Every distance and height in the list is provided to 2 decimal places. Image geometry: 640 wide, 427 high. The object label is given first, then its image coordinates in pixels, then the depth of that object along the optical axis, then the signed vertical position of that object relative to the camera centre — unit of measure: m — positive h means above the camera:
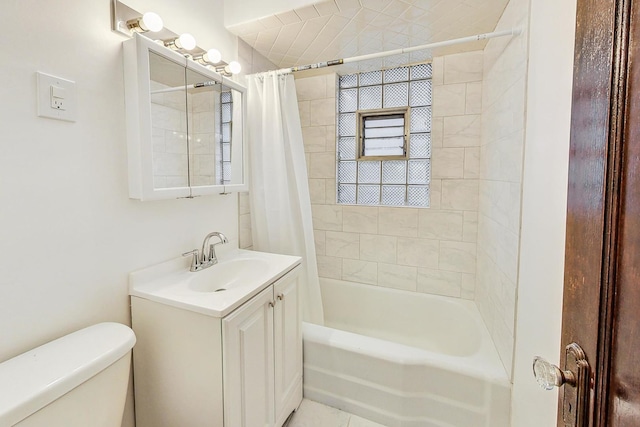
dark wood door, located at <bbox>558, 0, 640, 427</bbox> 0.37 -0.02
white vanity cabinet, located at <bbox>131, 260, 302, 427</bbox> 1.06 -0.67
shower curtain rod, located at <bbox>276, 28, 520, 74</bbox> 1.39 +0.82
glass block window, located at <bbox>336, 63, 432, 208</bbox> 2.26 +0.51
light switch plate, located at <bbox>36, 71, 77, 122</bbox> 0.92 +0.34
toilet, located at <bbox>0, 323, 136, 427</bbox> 0.72 -0.51
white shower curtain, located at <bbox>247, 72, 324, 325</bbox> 1.91 +0.14
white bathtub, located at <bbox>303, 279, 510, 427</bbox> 1.39 -0.95
